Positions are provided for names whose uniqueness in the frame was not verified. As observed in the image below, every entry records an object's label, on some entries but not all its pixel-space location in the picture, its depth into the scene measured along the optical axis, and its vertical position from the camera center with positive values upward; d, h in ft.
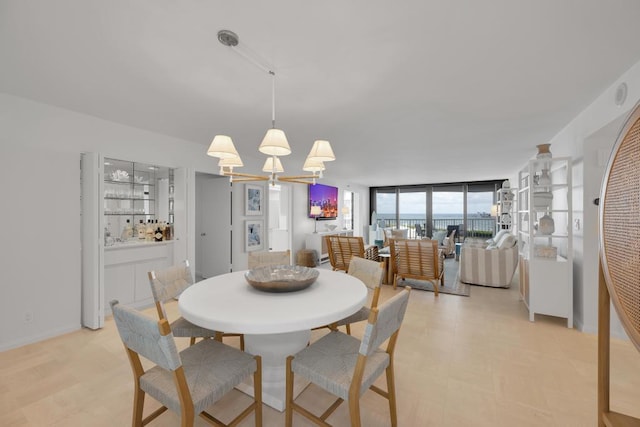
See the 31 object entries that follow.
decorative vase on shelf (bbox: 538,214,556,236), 10.27 -0.51
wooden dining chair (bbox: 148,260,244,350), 6.11 -1.94
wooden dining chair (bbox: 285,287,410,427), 4.05 -2.62
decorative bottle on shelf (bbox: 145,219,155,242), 12.51 -1.03
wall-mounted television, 23.18 +1.10
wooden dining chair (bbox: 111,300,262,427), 3.69 -2.63
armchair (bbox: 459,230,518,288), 14.78 -2.83
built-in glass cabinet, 11.97 +0.65
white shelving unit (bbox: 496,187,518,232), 19.43 +0.46
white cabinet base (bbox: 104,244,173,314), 10.70 -2.41
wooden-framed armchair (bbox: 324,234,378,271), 14.59 -2.14
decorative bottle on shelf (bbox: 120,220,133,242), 12.32 -0.95
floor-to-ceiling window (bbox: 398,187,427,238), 32.30 +0.39
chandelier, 5.58 +1.45
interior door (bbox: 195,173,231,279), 15.12 -0.79
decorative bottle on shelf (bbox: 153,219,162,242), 12.57 -1.13
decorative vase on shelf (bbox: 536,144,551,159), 10.68 +2.37
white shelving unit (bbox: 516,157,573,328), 9.78 -1.64
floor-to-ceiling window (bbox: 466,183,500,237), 29.96 +0.16
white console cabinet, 21.64 -2.64
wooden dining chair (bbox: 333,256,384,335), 6.78 -1.71
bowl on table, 5.73 -1.53
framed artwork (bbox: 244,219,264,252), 15.66 -1.32
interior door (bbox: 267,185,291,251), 20.12 -0.70
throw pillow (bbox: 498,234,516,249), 15.23 -1.68
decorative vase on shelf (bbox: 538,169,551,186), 10.29 +1.30
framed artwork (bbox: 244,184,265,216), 15.66 +0.75
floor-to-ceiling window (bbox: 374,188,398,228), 34.42 +0.66
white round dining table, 4.41 -1.74
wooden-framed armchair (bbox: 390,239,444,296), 13.43 -2.47
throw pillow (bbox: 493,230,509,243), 19.47 -1.69
